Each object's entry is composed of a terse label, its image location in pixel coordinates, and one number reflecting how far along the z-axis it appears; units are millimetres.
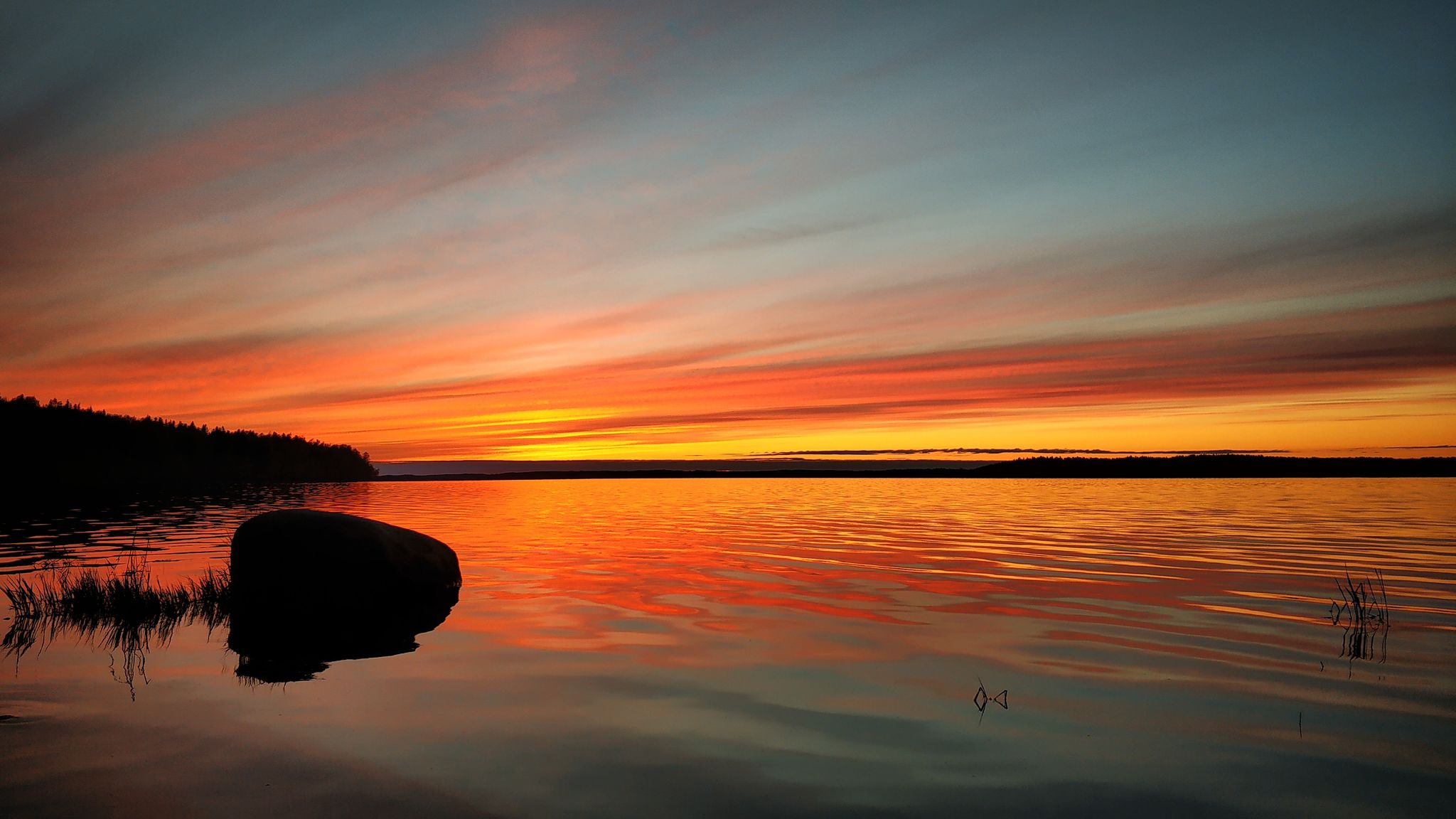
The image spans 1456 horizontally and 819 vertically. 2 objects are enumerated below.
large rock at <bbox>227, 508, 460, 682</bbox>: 11344
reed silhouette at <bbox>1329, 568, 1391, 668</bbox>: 9484
